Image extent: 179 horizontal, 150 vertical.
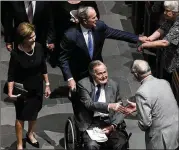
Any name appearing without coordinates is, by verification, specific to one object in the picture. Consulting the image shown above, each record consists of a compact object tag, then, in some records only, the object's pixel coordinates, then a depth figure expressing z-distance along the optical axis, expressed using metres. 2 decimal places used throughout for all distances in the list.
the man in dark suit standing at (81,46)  12.76
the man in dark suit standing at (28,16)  14.90
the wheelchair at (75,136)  12.42
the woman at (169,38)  12.66
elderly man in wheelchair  12.09
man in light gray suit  10.96
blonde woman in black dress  12.37
